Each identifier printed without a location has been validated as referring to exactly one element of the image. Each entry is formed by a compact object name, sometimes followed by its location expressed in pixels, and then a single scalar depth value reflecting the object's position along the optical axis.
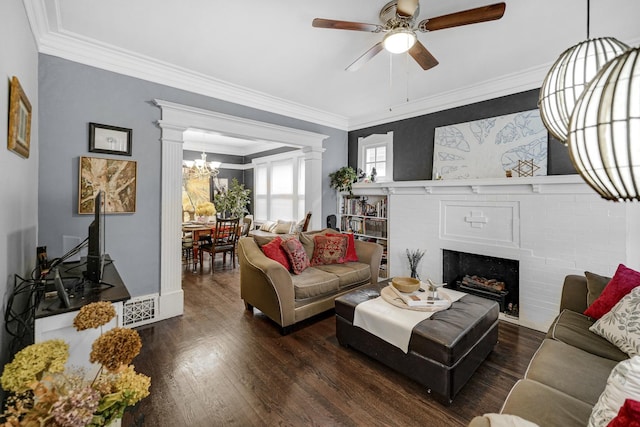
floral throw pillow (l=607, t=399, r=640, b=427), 0.70
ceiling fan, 1.70
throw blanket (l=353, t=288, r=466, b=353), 2.04
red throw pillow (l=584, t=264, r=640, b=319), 1.88
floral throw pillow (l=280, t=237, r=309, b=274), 3.25
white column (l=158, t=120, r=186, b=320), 3.07
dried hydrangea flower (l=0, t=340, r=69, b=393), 0.64
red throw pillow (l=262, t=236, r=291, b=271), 3.20
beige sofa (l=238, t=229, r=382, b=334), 2.76
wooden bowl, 2.55
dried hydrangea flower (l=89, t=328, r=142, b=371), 0.70
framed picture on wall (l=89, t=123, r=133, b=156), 2.66
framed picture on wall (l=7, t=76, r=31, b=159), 1.49
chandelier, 5.94
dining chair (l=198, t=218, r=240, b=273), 4.94
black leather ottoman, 1.85
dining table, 5.25
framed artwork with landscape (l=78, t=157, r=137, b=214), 2.64
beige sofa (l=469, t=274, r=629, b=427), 1.17
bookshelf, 4.50
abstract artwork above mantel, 3.09
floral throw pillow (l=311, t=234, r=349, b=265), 3.69
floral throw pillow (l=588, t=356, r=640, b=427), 0.92
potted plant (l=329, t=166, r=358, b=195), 4.72
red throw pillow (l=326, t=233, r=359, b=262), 3.85
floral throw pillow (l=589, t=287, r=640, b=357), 1.61
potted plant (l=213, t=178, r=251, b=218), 6.78
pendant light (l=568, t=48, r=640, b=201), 0.58
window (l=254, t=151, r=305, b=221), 6.29
